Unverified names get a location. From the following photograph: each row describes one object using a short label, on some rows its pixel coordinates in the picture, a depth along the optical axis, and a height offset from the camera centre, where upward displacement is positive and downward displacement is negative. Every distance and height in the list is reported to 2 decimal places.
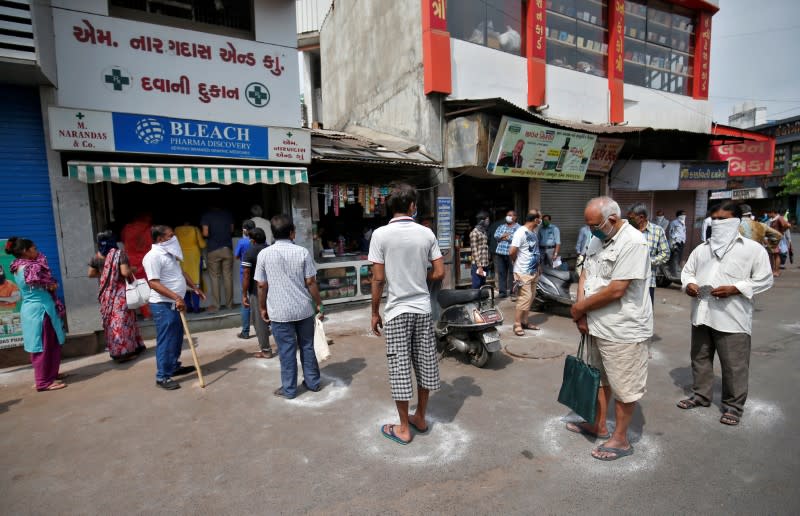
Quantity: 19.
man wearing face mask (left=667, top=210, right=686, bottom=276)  10.66 -0.93
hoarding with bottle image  8.44 +1.28
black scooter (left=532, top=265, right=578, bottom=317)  7.08 -1.48
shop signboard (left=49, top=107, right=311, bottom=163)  5.38 +1.25
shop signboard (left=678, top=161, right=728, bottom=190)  12.45 +0.88
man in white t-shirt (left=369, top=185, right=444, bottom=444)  3.01 -0.59
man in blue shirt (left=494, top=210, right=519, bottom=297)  8.13 -0.91
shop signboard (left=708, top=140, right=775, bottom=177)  13.51 +1.55
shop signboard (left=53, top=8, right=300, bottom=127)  5.55 +2.26
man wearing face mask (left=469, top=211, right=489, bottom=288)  8.42 -0.80
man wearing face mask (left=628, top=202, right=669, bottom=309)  5.00 -0.51
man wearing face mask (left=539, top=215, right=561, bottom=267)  8.63 -0.66
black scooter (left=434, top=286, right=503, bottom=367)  4.77 -1.37
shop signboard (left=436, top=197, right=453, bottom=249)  9.04 -0.24
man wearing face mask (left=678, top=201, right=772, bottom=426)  3.32 -0.77
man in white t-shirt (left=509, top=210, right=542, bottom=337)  5.81 -0.75
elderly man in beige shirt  2.71 -0.72
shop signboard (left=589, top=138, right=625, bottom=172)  10.98 +1.47
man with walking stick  4.28 -0.83
